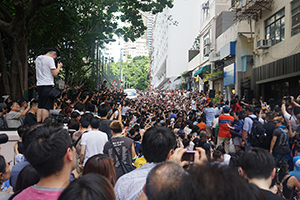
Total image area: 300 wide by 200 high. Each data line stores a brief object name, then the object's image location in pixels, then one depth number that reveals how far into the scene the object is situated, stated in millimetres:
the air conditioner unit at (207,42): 30497
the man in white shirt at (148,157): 2533
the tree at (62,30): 10102
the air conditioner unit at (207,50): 30833
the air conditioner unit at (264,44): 18028
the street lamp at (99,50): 18125
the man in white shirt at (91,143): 4574
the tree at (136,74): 93062
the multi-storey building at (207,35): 28803
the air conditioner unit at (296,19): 14041
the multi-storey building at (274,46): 15102
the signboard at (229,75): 22812
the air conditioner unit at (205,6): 31659
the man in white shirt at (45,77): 5461
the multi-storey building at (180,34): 57053
